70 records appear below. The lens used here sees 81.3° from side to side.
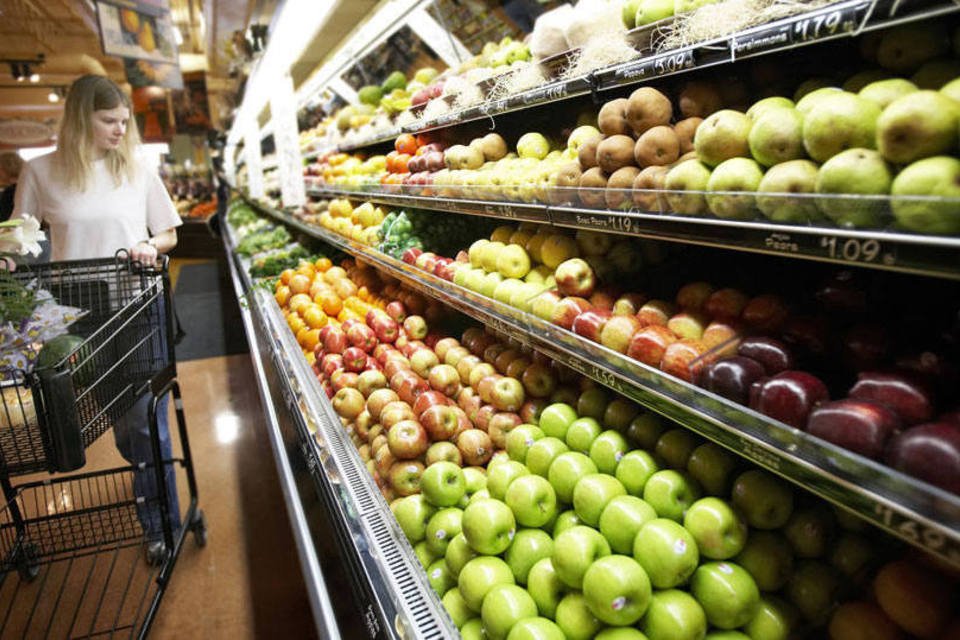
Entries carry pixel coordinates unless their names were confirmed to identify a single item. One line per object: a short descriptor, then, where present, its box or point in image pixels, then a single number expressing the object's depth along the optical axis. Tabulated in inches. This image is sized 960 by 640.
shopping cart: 61.2
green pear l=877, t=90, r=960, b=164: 31.4
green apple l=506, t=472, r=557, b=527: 53.1
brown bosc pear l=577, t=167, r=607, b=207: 56.4
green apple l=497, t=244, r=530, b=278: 79.6
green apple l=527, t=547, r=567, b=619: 47.4
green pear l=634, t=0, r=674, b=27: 57.6
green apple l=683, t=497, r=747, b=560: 43.0
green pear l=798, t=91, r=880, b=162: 36.7
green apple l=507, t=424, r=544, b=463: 62.8
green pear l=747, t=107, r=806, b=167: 41.1
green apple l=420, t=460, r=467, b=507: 59.3
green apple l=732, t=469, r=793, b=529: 43.5
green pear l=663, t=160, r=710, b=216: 43.9
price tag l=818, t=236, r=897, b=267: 29.8
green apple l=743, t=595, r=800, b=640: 41.3
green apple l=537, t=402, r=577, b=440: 62.6
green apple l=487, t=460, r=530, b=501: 57.2
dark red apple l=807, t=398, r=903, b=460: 31.3
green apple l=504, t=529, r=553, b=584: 51.4
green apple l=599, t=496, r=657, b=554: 45.9
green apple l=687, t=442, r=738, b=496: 48.1
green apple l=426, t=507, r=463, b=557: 57.4
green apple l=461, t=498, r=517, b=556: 50.6
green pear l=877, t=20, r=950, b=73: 38.4
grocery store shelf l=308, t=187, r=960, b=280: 27.9
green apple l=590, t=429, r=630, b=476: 55.6
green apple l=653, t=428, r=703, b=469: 51.4
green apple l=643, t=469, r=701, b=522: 47.6
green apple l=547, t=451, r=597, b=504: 54.8
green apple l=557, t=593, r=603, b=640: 44.3
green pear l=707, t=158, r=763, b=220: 39.4
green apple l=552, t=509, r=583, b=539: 53.4
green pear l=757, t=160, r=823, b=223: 35.0
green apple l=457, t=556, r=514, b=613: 49.1
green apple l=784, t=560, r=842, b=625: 41.6
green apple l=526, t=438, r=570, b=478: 58.5
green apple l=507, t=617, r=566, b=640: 42.8
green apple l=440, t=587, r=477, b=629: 51.5
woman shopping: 101.6
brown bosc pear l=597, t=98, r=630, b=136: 61.9
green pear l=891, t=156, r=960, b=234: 27.4
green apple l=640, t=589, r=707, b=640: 40.4
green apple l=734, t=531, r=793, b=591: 42.7
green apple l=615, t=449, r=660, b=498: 51.5
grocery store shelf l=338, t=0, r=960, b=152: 32.2
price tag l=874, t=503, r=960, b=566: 25.4
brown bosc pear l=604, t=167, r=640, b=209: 52.5
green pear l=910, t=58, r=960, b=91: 36.8
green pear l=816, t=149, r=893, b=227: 31.8
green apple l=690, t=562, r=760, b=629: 40.9
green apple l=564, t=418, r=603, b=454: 59.4
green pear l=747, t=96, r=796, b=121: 45.9
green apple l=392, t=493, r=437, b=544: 60.1
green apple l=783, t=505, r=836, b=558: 43.1
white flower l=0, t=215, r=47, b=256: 65.4
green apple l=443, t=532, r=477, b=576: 53.3
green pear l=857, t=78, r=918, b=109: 37.8
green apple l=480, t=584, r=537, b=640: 45.6
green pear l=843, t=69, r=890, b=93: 42.5
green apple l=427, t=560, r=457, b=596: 55.5
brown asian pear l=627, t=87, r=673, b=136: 56.4
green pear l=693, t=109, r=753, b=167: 45.9
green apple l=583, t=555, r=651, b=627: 40.4
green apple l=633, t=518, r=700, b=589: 41.8
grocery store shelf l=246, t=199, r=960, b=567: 26.4
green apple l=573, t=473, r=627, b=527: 50.2
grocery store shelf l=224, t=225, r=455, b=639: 48.8
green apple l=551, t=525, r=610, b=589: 44.2
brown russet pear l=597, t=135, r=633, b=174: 59.3
